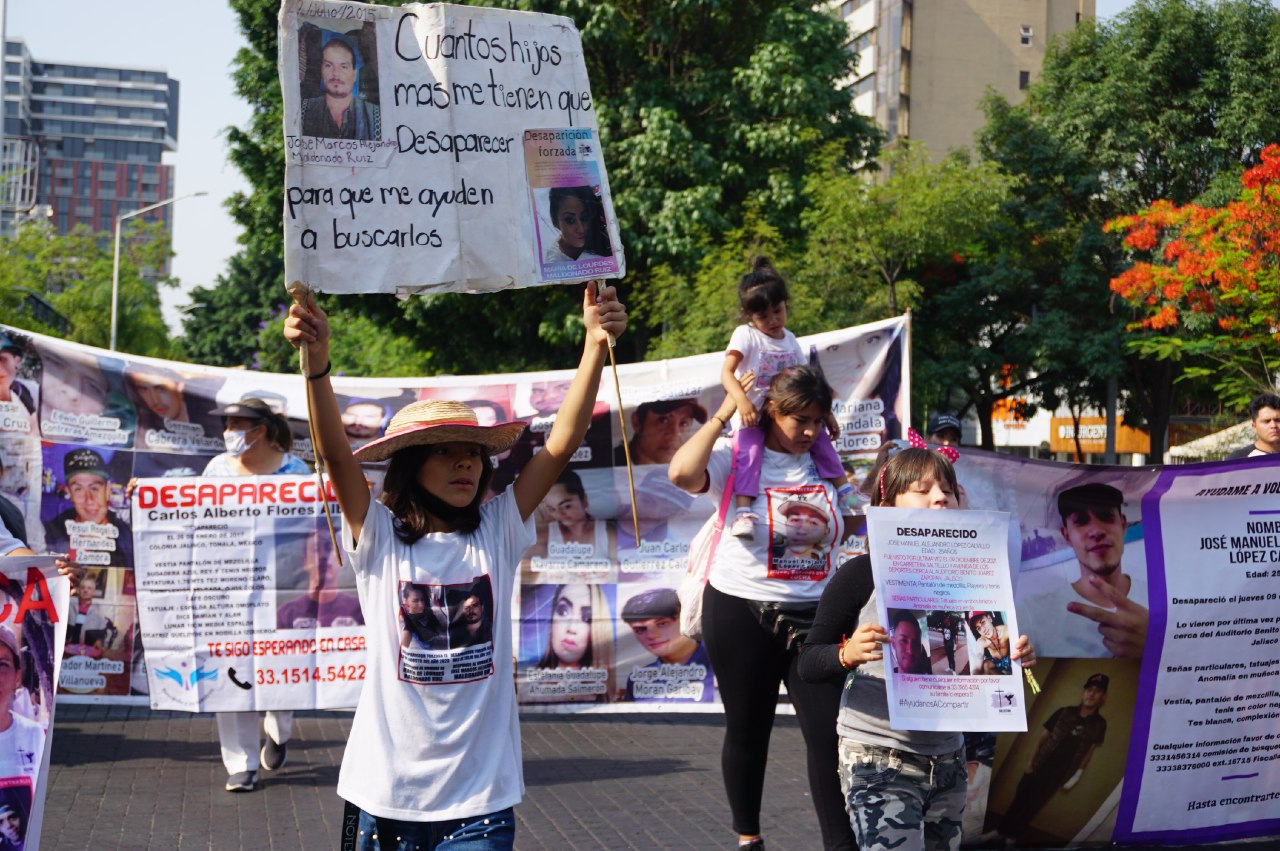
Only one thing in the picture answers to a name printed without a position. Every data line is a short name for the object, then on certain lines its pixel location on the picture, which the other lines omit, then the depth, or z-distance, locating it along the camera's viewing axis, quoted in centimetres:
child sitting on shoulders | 598
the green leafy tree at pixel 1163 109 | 3294
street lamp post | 4781
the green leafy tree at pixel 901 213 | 2672
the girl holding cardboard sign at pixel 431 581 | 338
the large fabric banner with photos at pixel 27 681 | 396
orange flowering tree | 1939
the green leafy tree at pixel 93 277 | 4641
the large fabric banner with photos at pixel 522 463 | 834
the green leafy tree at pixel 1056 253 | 3412
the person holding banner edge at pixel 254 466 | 727
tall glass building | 3953
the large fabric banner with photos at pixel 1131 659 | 544
